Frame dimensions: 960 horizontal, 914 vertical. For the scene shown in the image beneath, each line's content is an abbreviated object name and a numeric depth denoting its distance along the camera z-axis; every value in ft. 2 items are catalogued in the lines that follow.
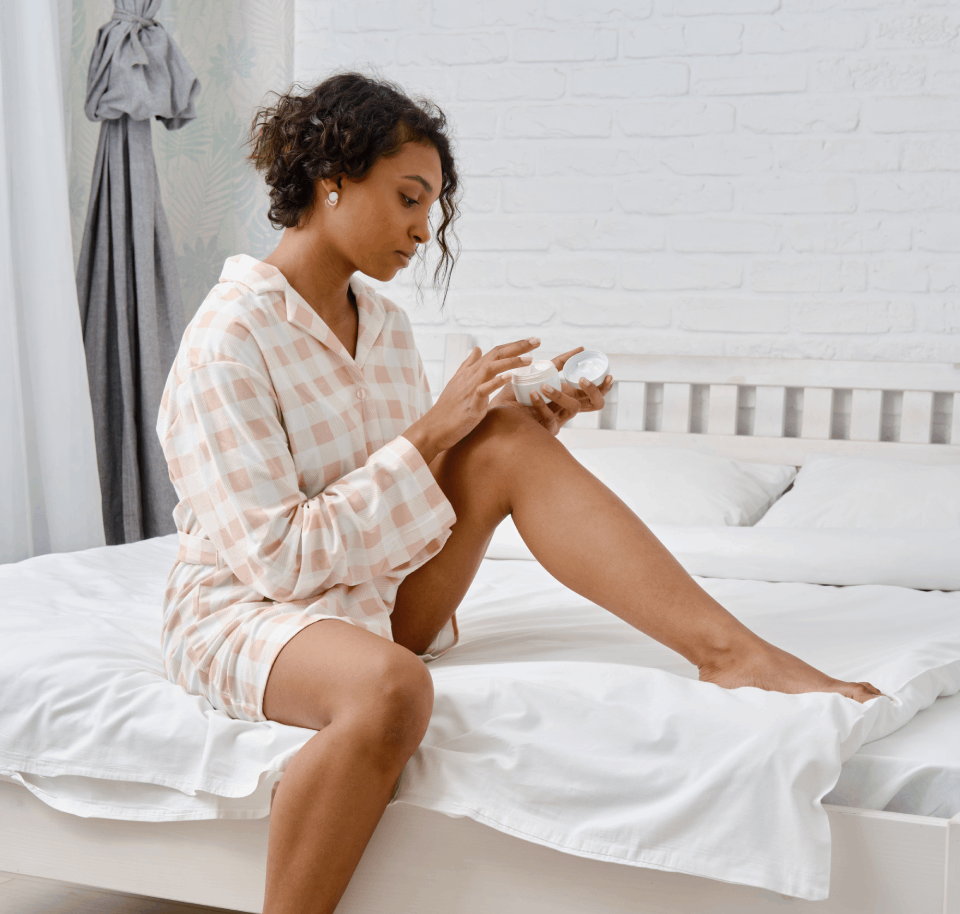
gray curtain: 7.86
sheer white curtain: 7.06
